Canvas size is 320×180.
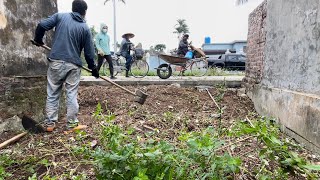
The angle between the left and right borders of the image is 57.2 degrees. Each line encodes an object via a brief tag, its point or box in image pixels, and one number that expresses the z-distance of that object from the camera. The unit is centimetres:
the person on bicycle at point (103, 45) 846
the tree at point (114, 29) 2833
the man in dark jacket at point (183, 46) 1047
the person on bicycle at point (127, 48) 993
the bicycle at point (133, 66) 1007
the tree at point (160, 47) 4788
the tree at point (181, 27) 5100
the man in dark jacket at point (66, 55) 395
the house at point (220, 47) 2542
